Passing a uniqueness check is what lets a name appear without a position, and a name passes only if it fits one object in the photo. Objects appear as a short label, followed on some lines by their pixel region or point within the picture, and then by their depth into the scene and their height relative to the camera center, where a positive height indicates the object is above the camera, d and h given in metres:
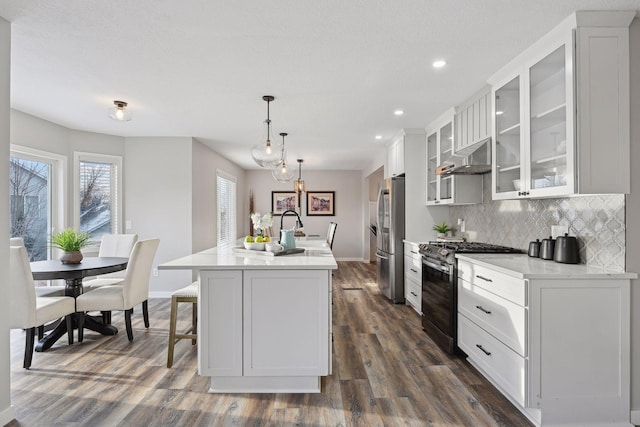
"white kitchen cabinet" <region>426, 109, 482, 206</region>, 3.91 +0.42
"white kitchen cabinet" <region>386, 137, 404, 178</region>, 5.09 +0.86
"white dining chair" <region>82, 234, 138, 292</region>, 4.38 -0.37
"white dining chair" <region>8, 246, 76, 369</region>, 2.83 -0.69
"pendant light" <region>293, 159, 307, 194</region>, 7.81 +0.64
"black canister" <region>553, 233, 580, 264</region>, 2.43 -0.24
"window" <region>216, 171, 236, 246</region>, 7.07 +0.14
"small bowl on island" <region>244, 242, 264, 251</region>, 3.25 -0.28
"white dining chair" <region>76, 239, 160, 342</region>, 3.37 -0.75
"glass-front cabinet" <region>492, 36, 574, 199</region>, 2.21 +0.59
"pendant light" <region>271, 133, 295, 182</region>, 5.38 +0.61
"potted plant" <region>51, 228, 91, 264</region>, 3.53 -0.31
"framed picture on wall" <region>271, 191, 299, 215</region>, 9.37 +0.38
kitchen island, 2.47 -0.74
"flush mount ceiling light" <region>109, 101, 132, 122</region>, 3.52 +0.99
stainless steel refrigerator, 4.96 -0.34
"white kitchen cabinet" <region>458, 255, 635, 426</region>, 2.08 -0.77
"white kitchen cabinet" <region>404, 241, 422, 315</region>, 4.31 -0.78
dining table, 3.11 -0.52
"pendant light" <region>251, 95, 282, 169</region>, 3.38 +0.58
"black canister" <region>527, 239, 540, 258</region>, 2.79 -0.27
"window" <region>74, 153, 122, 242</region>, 5.00 +0.30
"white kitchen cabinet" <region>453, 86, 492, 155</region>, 3.22 +0.90
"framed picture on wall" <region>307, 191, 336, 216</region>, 9.33 +0.32
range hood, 3.19 +0.50
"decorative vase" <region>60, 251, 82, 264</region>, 3.52 -0.42
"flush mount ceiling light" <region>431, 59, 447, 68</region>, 2.72 +1.15
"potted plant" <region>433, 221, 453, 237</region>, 4.64 -0.19
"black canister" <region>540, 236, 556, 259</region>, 2.62 -0.24
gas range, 3.11 -0.31
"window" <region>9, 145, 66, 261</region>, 4.13 +0.23
